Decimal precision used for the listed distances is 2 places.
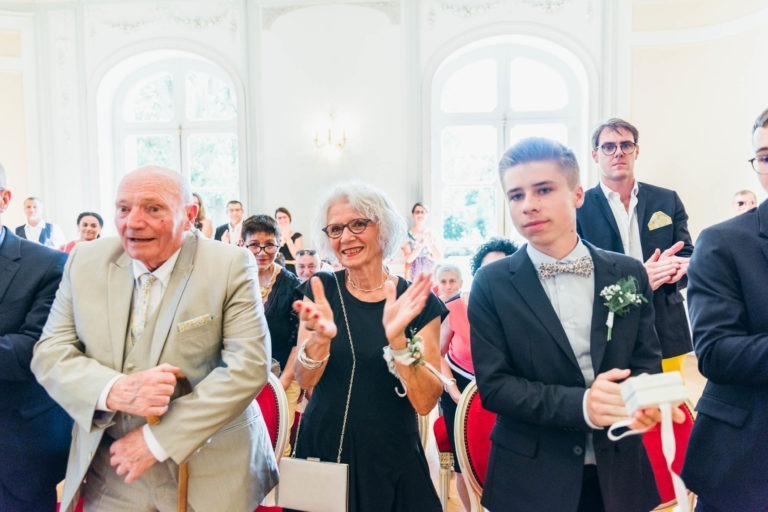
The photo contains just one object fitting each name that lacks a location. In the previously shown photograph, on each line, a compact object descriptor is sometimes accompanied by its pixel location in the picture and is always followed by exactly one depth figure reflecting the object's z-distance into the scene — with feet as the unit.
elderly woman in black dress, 5.48
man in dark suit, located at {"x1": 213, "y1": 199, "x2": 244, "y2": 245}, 20.49
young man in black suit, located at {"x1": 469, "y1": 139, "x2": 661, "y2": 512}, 4.41
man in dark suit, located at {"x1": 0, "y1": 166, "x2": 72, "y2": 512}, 5.67
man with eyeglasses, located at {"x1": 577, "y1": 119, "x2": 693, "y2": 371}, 7.69
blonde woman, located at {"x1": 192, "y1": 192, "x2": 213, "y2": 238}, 15.54
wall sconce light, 23.59
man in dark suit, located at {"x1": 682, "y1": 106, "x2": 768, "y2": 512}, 4.60
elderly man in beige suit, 4.69
